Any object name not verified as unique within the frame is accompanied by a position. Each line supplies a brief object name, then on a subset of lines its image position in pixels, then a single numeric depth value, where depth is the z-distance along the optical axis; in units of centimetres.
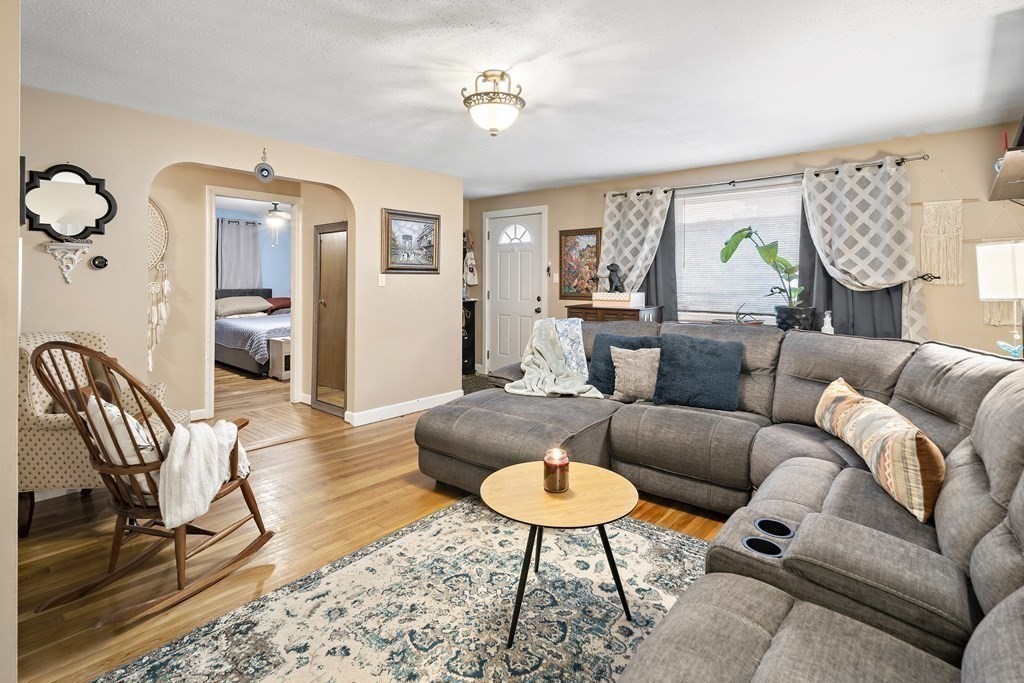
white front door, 644
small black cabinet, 695
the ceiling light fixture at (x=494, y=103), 271
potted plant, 412
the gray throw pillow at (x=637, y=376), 345
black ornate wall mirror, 298
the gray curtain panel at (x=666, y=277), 524
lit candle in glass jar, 198
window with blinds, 460
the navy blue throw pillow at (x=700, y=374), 320
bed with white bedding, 677
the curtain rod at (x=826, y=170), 390
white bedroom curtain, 907
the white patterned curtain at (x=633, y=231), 523
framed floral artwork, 585
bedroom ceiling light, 760
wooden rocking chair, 195
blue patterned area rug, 170
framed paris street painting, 484
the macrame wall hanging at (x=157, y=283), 458
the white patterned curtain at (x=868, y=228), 393
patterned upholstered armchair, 256
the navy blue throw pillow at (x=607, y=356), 365
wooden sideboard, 505
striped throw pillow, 178
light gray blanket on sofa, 356
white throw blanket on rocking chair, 200
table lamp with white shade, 238
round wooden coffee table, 177
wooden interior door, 506
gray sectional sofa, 116
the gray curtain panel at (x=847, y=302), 405
